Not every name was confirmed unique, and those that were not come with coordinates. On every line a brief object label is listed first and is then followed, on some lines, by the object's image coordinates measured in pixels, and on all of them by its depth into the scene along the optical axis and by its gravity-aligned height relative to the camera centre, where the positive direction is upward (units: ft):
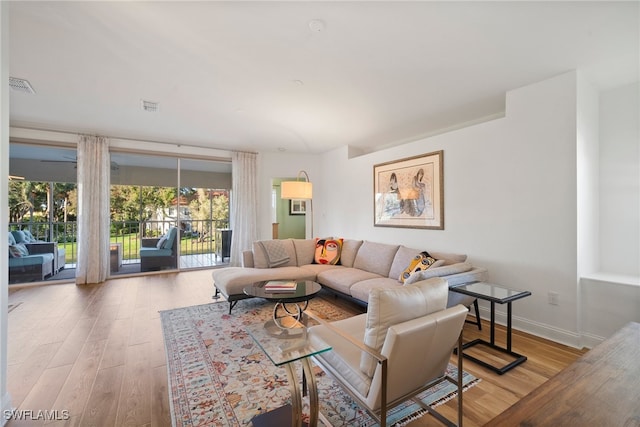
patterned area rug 5.64 -4.11
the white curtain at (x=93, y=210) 15.62 +0.22
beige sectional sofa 9.58 -2.53
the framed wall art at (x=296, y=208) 27.75 +0.57
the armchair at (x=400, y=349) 4.36 -2.28
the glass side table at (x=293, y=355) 4.41 -2.27
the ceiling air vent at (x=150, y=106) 11.62 +4.65
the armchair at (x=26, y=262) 14.80 -2.68
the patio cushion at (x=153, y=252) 18.19 -2.55
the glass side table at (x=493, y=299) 7.36 -2.31
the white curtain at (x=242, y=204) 19.75 +0.69
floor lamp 14.57 +1.25
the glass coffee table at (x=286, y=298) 5.41 -2.70
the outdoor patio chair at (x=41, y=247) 15.58 -1.94
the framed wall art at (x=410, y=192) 12.78 +1.09
